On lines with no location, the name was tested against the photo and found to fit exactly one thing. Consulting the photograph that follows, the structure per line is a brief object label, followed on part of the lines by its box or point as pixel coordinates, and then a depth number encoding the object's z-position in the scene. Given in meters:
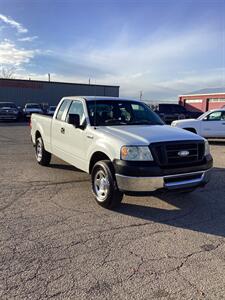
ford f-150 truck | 3.53
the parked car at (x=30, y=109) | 22.78
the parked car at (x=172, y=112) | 17.39
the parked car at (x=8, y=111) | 20.87
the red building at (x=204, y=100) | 31.39
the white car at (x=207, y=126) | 10.30
